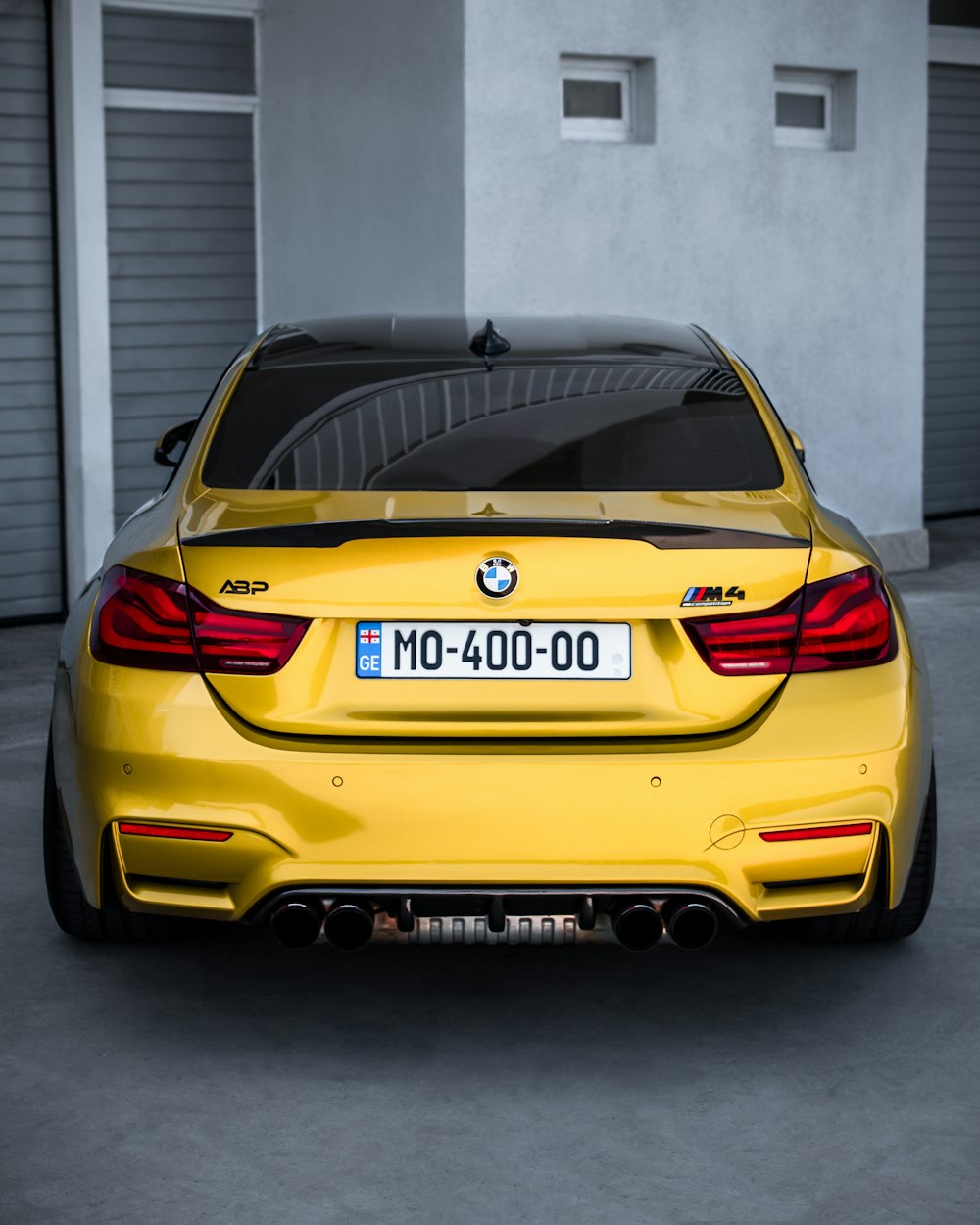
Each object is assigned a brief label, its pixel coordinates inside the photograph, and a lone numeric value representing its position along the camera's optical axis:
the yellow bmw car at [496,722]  3.75
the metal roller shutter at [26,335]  9.84
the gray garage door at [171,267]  10.38
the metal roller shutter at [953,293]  13.73
